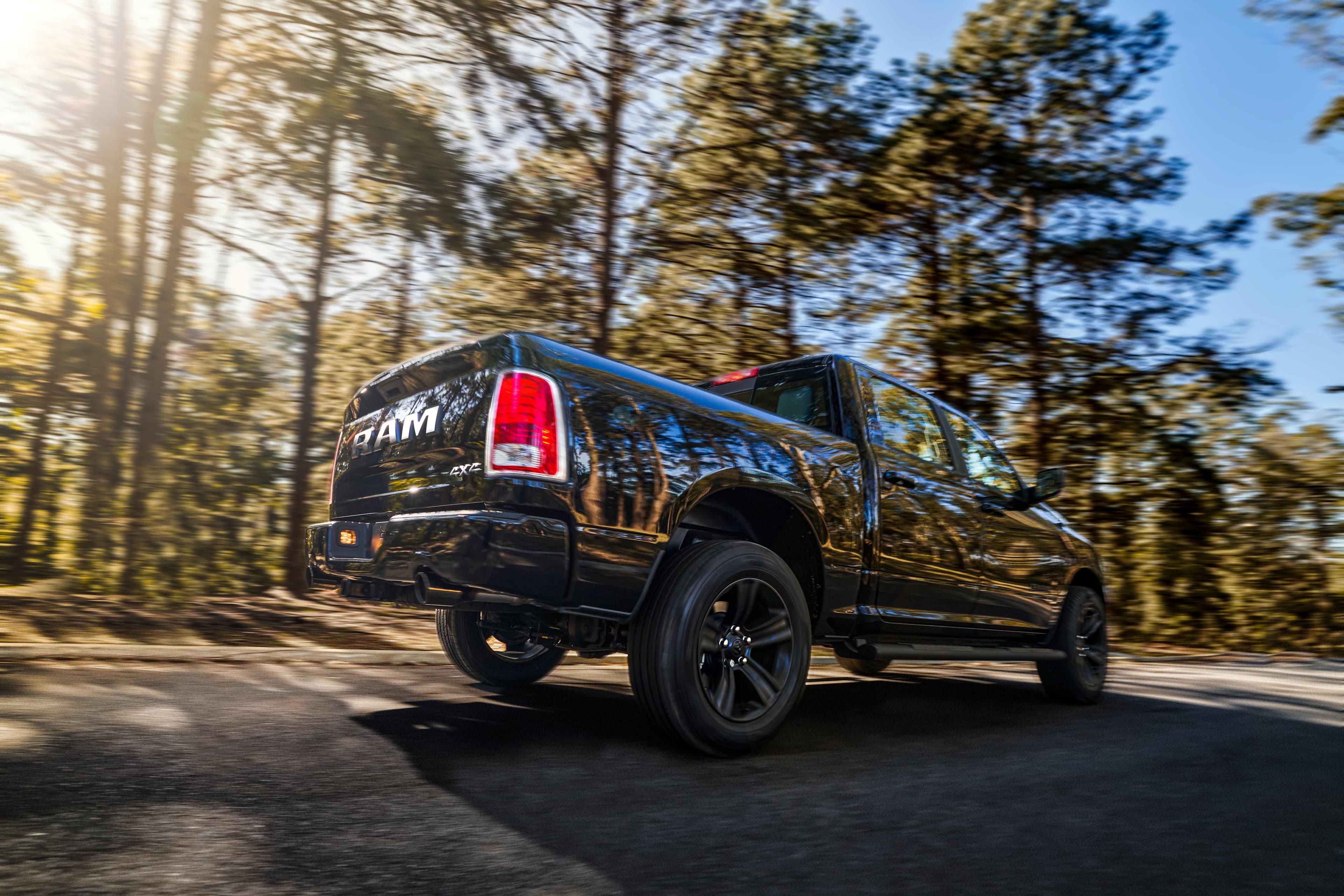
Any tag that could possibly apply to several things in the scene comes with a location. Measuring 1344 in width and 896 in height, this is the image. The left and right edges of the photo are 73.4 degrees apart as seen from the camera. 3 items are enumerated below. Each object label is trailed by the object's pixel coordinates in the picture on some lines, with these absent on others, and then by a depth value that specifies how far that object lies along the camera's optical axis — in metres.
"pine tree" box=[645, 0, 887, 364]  10.44
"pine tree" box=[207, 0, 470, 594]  8.41
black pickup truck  3.17
